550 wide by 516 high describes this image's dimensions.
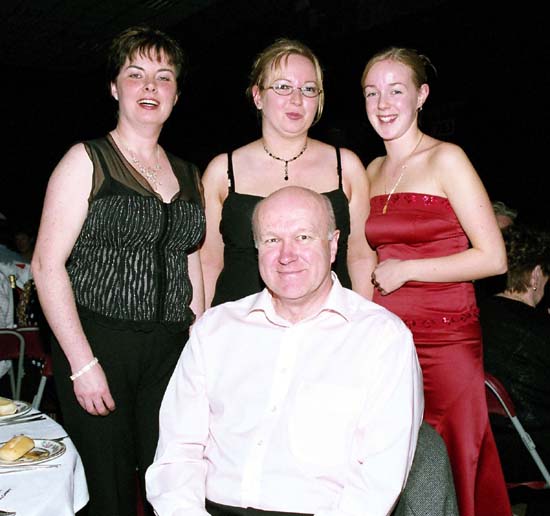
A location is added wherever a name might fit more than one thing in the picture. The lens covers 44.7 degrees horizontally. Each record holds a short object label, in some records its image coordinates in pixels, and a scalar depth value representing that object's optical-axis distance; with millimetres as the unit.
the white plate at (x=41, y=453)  1358
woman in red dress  2240
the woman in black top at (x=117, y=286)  1905
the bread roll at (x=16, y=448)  1376
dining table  1211
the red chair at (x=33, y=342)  4207
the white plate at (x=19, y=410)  1724
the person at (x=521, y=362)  2654
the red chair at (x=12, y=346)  4023
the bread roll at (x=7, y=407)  1735
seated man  1572
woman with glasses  2320
